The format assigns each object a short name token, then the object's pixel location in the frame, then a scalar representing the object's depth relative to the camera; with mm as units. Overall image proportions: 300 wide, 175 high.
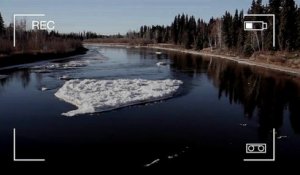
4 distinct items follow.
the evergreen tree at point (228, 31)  64105
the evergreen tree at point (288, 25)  43924
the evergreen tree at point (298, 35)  44168
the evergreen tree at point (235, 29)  62512
